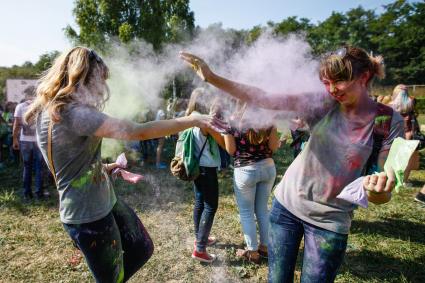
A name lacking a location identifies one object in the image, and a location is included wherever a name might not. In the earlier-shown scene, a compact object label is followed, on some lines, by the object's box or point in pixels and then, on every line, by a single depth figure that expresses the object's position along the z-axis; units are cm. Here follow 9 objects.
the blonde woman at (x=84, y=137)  203
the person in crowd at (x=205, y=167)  370
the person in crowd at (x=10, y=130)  973
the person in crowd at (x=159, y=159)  862
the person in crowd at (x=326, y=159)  192
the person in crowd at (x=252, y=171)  349
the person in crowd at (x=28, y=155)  617
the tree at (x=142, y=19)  627
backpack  366
